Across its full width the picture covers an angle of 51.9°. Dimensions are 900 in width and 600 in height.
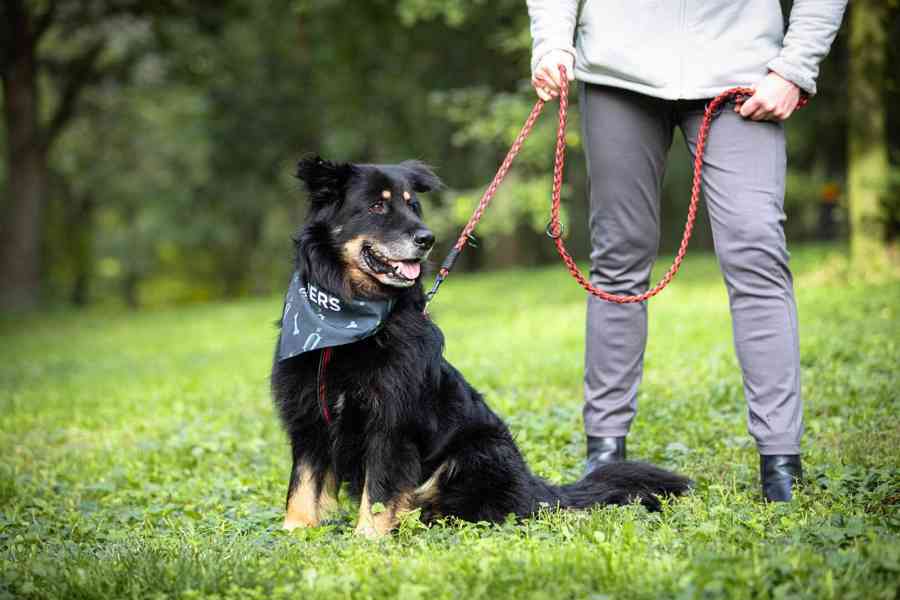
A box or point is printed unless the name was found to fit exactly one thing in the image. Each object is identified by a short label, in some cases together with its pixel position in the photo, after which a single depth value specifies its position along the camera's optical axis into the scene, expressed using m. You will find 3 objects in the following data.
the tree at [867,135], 11.59
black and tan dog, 3.79
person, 3.74
